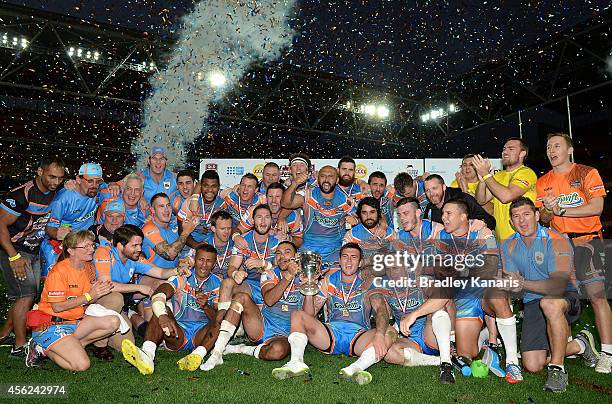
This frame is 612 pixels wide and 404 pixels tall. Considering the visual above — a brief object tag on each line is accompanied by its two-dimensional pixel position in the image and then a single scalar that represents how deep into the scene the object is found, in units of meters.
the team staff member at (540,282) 4.55
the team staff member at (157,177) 7.38
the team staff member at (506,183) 5.35
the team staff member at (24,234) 5.81
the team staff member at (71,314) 4.94
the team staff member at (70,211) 6.22
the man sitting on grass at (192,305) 5.34
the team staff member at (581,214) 4.96
